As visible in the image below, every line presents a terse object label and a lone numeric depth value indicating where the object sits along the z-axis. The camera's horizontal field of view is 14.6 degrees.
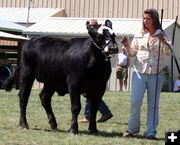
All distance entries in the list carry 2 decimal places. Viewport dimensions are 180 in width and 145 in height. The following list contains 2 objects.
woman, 10.23
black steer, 10.62
